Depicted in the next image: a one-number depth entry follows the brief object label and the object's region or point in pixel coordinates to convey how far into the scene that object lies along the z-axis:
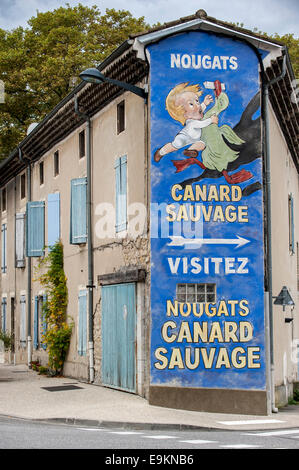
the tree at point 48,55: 28.67
